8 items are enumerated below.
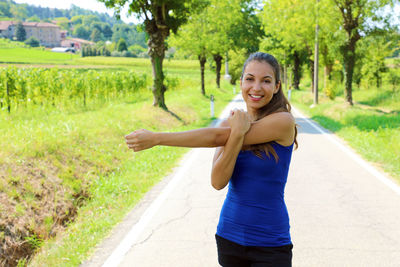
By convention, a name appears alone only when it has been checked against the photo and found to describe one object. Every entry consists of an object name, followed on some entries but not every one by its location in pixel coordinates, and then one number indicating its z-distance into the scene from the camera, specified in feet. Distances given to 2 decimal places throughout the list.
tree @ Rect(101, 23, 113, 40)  492.58
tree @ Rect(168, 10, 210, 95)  110.42
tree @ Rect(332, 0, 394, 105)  71.56
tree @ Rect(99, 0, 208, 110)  59.41
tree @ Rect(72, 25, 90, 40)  339.36
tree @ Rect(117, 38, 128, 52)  346.11
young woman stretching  7.13
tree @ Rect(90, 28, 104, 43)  393.41
